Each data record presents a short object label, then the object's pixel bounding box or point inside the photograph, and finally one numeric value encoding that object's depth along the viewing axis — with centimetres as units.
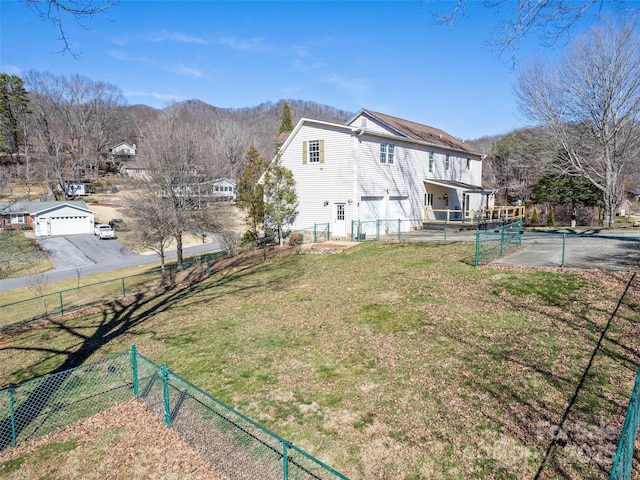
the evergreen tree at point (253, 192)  2464
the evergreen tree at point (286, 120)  7000
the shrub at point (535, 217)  3628
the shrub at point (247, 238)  2666
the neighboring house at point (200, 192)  2555
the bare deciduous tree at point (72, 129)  5934
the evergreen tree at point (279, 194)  2430
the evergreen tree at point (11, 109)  6197
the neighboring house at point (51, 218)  4219
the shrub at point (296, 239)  2441
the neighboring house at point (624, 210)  4341
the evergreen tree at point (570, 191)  3155
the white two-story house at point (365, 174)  2256
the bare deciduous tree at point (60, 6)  488
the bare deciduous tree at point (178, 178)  2480
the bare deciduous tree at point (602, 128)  2214
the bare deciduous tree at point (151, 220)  2262
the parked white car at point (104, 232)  4141
